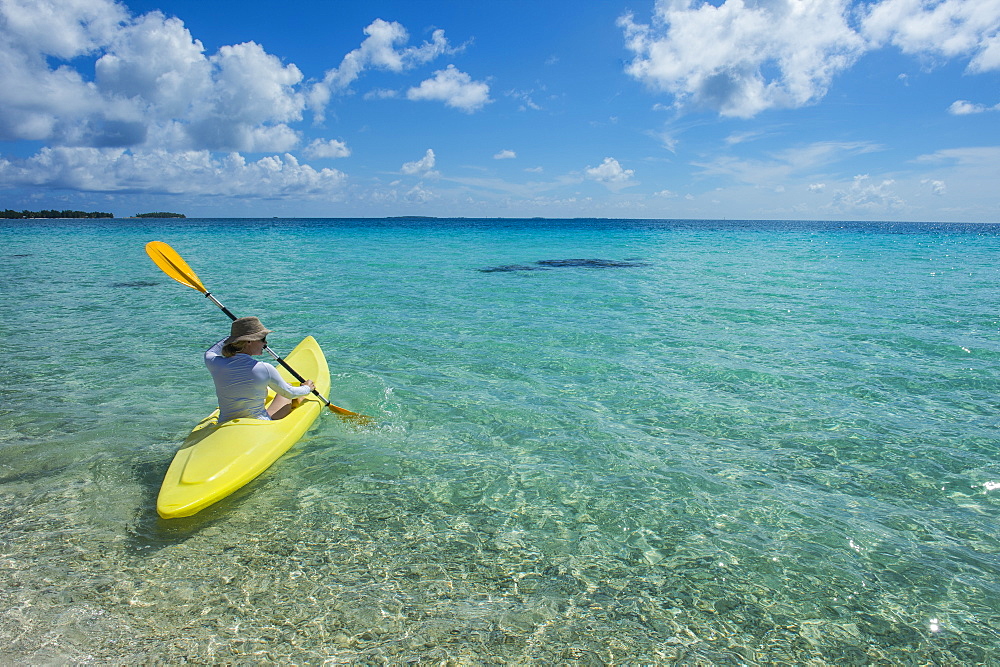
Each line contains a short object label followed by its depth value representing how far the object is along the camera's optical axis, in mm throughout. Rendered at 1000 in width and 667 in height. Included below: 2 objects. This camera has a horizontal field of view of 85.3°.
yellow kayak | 5074
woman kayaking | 5855
